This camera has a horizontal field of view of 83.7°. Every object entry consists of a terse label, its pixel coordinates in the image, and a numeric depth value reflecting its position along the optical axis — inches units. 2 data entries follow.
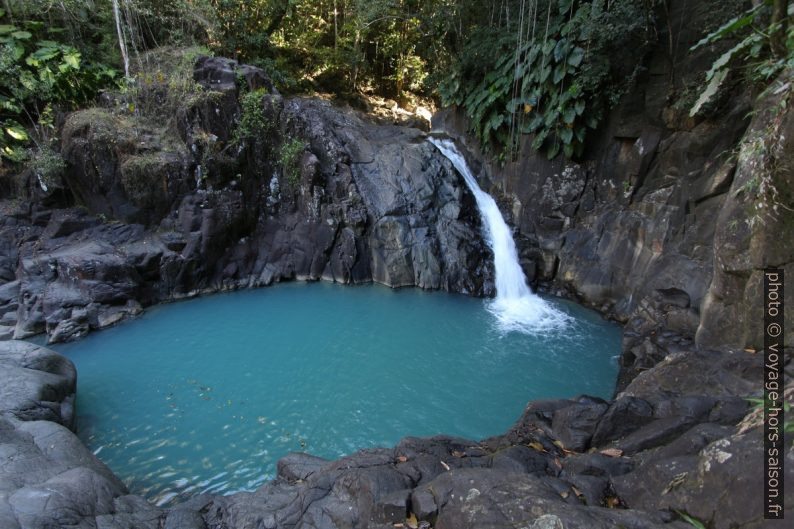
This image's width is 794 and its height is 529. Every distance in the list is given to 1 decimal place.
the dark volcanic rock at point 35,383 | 229.3
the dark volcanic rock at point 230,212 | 420.5
